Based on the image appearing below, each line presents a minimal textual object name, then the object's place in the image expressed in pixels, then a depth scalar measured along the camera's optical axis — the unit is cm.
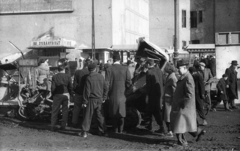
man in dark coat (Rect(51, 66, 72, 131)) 1152
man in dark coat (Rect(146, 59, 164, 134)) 1085
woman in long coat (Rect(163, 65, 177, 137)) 1023
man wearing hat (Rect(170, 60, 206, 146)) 894
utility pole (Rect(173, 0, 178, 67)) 2193
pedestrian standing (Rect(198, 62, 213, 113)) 1493
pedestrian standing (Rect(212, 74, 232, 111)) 1576
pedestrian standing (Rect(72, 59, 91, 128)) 1167
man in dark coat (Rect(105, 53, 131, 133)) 1092
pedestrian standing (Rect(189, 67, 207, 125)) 1182
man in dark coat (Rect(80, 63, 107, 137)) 1056
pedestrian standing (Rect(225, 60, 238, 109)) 1633
